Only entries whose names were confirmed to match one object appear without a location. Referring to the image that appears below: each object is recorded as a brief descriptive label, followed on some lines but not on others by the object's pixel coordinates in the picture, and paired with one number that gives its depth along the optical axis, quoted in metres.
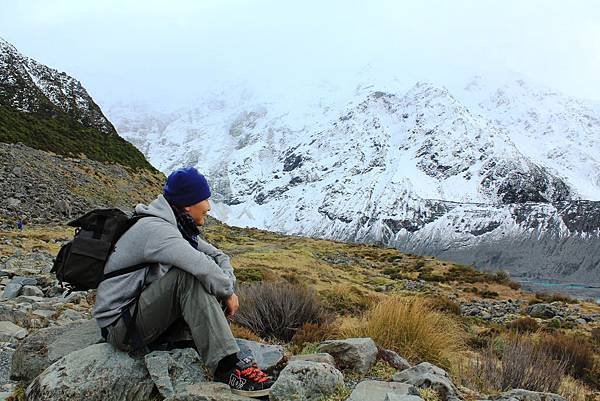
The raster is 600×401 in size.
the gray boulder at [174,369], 4.00
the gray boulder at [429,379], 4.22
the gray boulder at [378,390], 3.78
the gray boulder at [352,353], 4.91
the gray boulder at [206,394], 3.62
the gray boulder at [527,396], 4.72
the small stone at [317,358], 4.61
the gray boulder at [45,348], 4.75
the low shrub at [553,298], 24.14
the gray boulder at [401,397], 3.64
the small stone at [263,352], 4.50
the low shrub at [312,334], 6.48
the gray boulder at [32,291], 9.44
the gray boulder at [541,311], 19.31
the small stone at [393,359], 5.28
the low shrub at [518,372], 5.69
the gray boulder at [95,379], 3.90
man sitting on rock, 3.81
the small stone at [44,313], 7.55
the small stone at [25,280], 10.27
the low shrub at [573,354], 8.68
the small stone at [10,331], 6.46
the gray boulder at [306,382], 3.70
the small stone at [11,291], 9.37
